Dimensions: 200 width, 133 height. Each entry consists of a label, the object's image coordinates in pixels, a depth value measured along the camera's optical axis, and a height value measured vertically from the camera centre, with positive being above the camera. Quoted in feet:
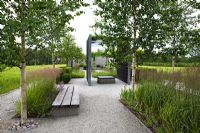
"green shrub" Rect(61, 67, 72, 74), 25.96 -1.29
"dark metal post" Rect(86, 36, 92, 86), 20.79 +0.49
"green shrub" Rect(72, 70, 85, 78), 30.25 -2.80
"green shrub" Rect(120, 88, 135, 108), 10.82 -3.26
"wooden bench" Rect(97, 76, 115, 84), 22.94 -3.04
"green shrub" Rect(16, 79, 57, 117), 9.45 -2.81
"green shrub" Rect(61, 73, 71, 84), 23.08 -2.51
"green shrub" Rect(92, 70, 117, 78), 30.43 -2.62
